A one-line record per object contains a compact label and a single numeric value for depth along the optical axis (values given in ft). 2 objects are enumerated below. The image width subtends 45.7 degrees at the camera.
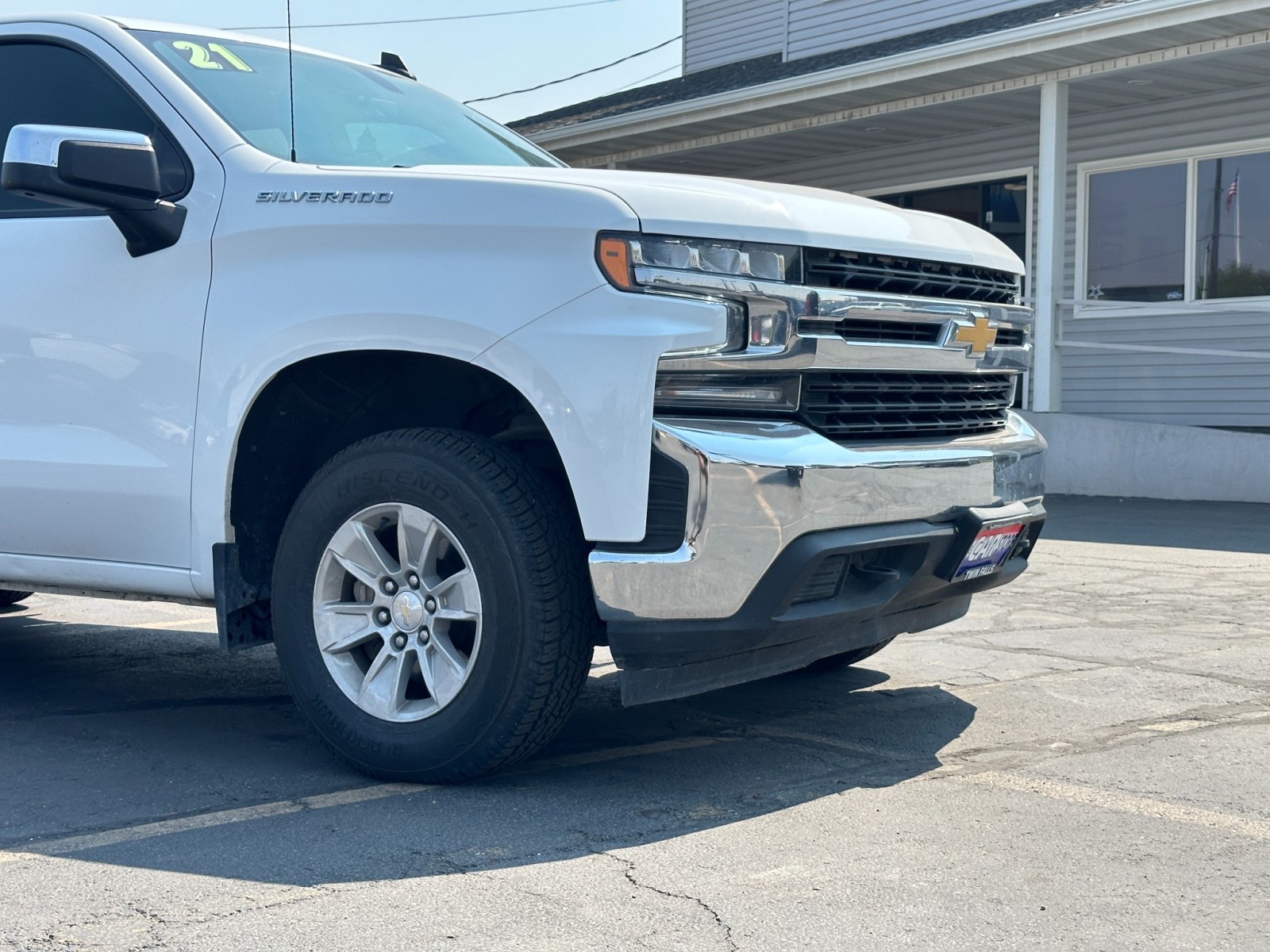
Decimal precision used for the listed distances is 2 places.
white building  40.91
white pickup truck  11.60
